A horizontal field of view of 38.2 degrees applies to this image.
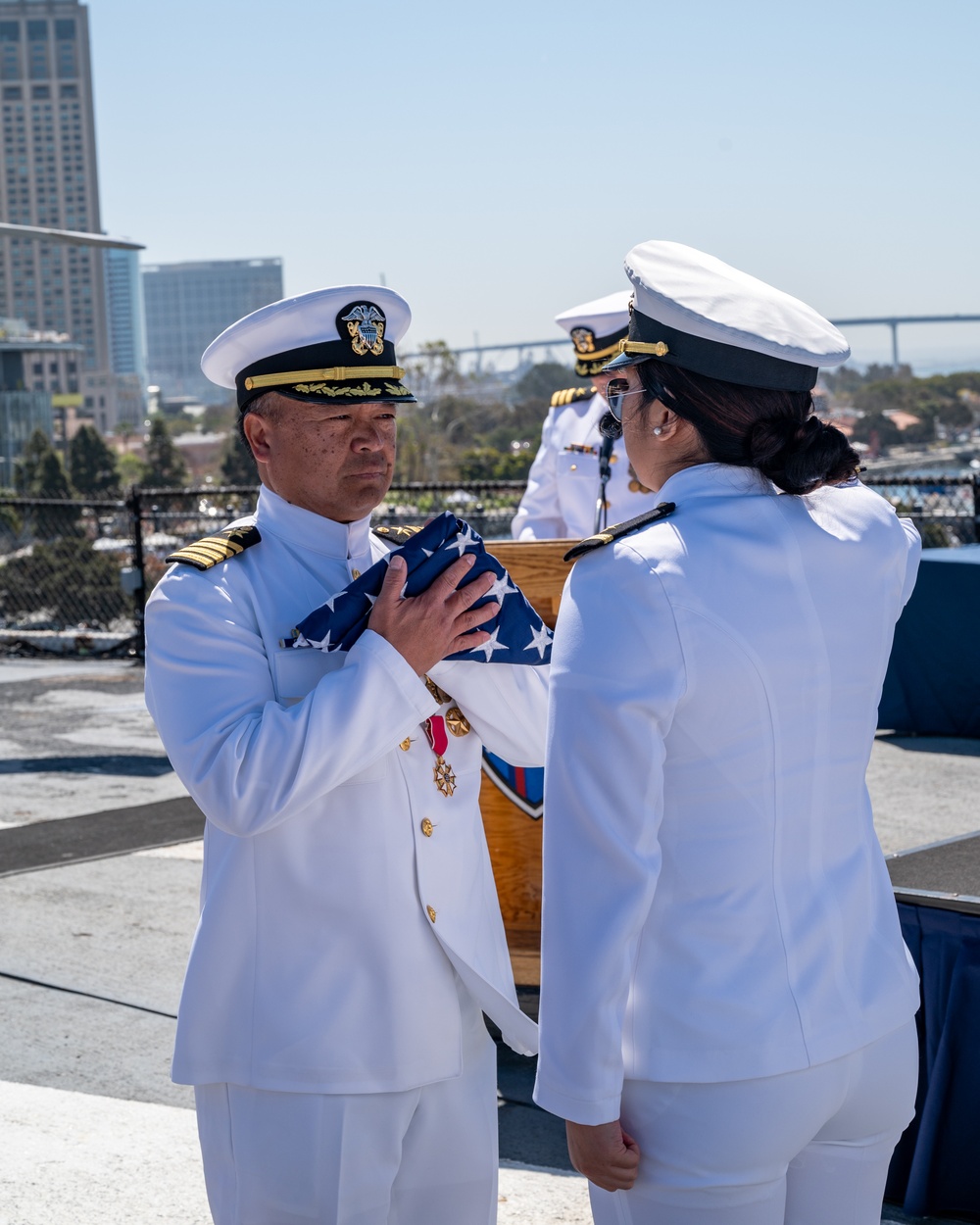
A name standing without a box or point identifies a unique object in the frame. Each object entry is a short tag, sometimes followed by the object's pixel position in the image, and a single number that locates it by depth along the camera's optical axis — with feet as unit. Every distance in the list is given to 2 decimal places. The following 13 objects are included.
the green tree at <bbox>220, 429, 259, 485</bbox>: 224.12
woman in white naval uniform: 4.98
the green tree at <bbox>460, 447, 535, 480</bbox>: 230.89
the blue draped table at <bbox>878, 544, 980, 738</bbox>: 23.91
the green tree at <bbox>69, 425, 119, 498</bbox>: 238.27
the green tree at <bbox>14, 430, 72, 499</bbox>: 201.57
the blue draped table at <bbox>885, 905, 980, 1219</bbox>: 9.25
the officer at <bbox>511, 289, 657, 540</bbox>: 17.53
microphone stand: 18.12
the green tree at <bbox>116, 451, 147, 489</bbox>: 307.66
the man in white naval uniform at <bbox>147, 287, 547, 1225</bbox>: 5.92
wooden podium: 11.81
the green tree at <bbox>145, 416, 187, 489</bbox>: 236.22
